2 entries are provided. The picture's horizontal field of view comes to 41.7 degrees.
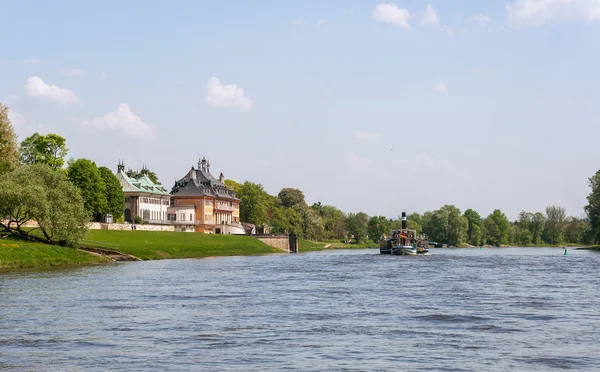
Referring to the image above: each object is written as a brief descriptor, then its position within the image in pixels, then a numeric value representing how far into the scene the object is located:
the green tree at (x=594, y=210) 144.12
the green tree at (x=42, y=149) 122.31
